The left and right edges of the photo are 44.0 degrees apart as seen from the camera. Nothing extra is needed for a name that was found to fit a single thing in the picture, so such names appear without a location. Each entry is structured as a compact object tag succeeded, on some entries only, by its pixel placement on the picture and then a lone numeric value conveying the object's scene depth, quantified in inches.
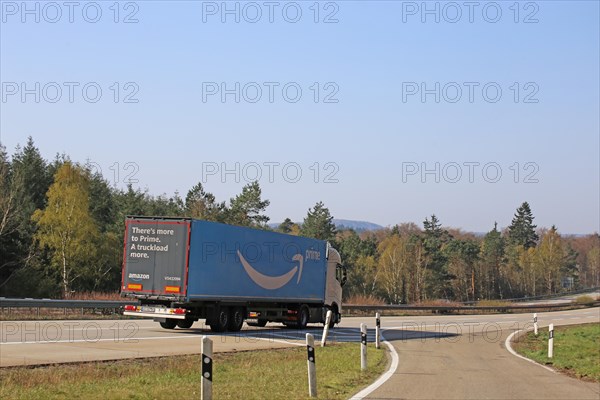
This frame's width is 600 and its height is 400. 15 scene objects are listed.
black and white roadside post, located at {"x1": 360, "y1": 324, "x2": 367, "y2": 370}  619.5
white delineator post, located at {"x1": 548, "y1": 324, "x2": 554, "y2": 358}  832.3
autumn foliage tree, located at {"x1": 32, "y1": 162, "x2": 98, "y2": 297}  2326.5
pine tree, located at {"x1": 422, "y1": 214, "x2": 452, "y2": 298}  4355.3
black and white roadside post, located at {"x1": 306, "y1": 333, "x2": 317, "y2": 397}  432.1
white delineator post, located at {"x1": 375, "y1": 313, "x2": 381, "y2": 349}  885.8
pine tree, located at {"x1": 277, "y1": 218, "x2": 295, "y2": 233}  4724.4
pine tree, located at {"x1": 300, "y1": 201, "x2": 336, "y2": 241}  3944.1
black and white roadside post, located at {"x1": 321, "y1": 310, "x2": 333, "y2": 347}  848.9
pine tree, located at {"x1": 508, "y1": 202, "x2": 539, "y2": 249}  6739.7
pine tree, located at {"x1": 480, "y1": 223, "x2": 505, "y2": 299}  5118.1
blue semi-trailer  886.4
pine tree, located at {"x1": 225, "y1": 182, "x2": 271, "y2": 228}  3169.3
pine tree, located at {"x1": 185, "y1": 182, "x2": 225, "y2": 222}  2999.5
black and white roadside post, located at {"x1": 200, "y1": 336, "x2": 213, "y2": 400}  327.3
